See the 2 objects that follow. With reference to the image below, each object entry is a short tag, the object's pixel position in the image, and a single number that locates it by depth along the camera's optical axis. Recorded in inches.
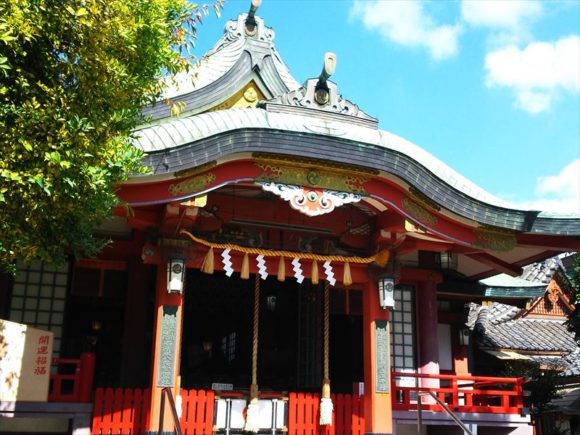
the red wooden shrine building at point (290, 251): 363.6
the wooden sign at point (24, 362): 302.4
